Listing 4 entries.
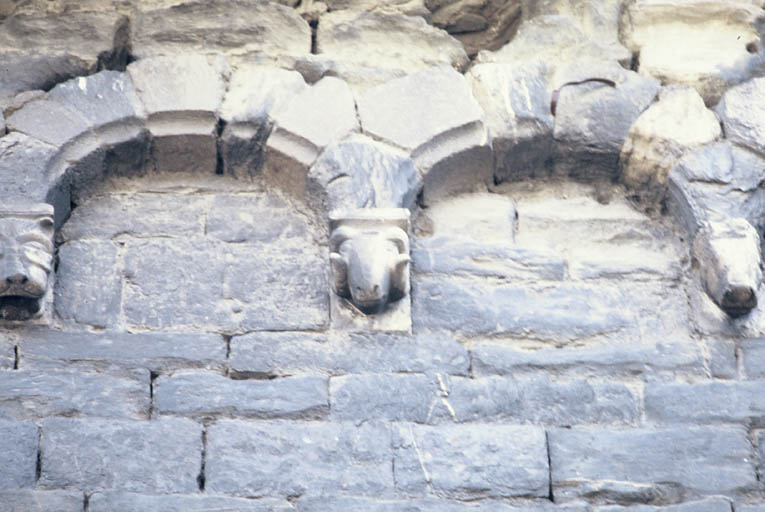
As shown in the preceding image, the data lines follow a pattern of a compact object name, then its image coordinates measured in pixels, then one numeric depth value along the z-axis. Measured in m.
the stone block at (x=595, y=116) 10.58
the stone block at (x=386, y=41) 11.09
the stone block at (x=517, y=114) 10.55
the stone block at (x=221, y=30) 11.02
